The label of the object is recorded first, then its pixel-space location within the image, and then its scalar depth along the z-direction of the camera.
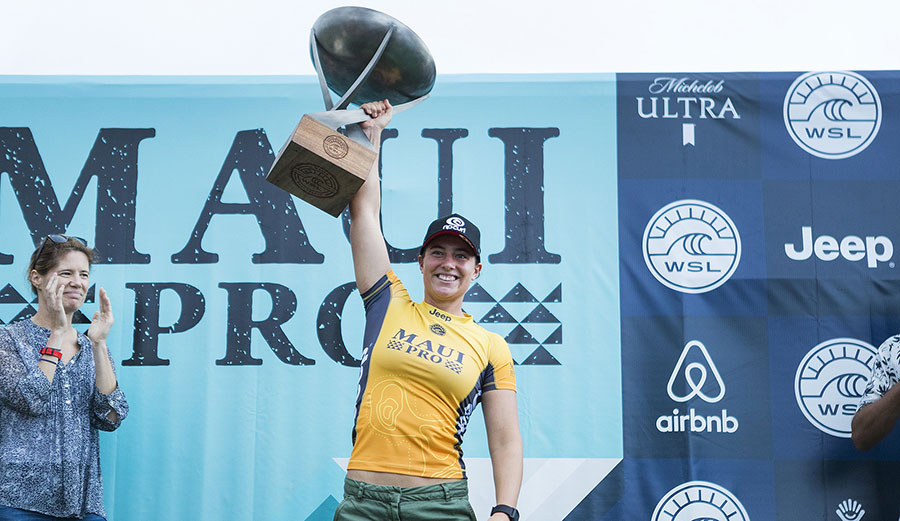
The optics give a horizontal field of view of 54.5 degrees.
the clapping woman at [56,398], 2.62
